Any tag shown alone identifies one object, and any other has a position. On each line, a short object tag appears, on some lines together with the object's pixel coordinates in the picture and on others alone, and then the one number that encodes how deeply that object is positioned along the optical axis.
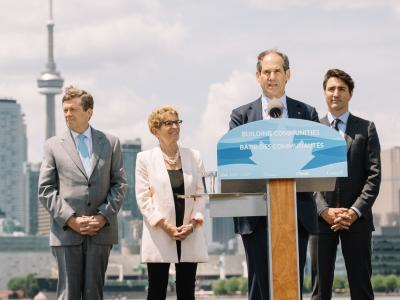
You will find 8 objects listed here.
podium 7.91
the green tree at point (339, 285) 179.10
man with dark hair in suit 10.16
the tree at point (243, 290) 193.68
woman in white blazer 10.23
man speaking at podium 8.90
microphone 8.16
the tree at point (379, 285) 199.25
